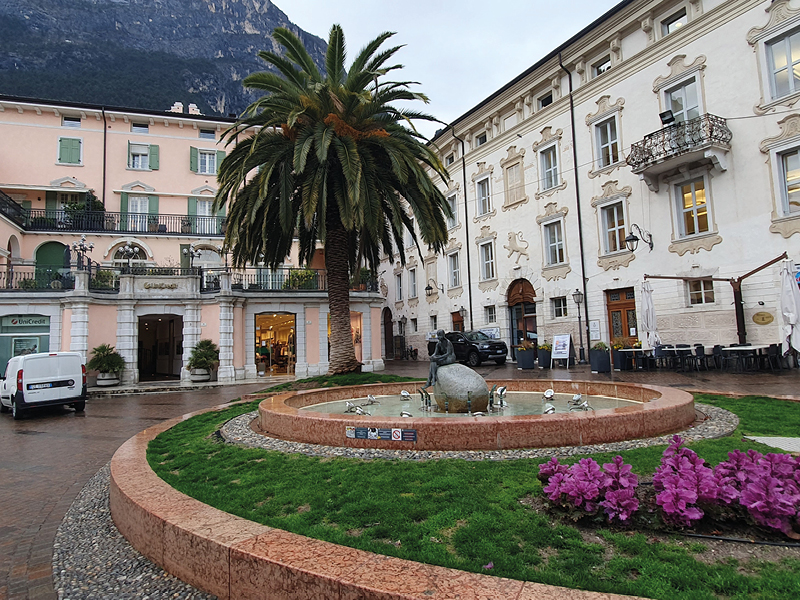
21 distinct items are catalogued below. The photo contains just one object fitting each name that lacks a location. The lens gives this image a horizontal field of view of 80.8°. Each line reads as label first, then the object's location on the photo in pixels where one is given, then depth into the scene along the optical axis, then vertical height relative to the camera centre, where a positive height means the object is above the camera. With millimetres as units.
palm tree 13719 +5203
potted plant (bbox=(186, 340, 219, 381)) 22484 -845
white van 13312 -970
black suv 25031 -911
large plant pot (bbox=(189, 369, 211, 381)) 22578 -1533
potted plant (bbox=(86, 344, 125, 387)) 21156 -808
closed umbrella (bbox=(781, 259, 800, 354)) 13406 +354
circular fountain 5793 -1250
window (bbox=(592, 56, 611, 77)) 23016 +12923
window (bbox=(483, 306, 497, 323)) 29906 +1151
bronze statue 8409 -379
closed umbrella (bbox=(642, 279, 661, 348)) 17547 +191
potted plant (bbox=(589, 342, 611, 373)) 18453 -1232
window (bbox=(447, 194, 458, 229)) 33825 +9203
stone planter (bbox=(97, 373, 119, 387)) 21328 -1490
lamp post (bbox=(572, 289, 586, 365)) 22953 +1414
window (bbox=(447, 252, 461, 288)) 33688 +4480
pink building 22172 +5091
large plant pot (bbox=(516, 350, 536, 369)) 22578 -1406
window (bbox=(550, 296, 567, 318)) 25000 +1191
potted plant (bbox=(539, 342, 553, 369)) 22375 -1286
